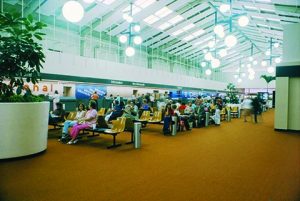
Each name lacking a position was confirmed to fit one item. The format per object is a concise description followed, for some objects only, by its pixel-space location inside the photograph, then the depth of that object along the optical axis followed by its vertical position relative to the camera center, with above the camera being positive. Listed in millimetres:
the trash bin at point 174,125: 9289 -1039
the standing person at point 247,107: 15016 -454
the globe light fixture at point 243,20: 7906 +2579
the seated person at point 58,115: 9398 -737
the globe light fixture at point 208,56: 13062 +2292
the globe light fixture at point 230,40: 8988 +2191
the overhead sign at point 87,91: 17156 +453
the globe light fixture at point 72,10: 6000 +2137
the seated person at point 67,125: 7547 -907
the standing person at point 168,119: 9391 -835
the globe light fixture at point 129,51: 11172 +2123
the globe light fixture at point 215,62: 12612 +1907
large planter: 5098 -729
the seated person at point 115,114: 10758 -744
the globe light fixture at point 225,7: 8164 +3102
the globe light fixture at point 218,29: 8703 +2497
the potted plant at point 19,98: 5102 -61
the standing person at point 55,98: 14117 -116
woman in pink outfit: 7367 -794
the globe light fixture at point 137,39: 10695 +2567
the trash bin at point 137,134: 6820 -1026
